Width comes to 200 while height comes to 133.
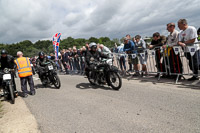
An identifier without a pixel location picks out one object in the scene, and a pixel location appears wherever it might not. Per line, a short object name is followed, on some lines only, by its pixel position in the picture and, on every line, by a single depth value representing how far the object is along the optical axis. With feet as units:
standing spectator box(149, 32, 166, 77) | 21.17
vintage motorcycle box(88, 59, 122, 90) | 18.26
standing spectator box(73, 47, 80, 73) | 38.62
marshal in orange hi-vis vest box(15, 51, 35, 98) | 19.65
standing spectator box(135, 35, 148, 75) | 23.14
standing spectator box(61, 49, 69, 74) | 43.05
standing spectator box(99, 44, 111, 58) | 28.46
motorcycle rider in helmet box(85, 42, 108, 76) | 20.71
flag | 48.26
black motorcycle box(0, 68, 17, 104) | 17.89
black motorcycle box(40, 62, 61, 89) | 23.14
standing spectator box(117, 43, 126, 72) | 27.17
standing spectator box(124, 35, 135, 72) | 25.31
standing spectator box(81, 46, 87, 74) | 34.22
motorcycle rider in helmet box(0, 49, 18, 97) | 19.72
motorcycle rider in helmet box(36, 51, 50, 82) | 24.33
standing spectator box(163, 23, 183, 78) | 18.85
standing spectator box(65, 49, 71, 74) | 42.50
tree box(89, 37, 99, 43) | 430.04
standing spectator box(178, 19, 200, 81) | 16.86
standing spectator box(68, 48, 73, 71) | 41.74
